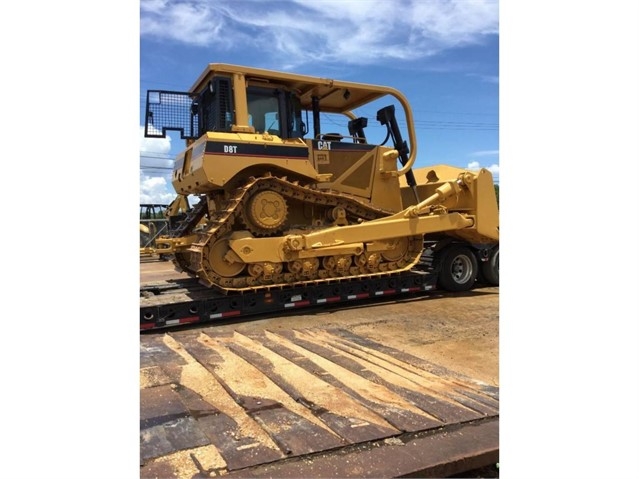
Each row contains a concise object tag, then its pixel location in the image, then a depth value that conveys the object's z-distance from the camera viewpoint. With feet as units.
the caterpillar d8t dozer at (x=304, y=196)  23.75
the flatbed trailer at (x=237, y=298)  22.36
